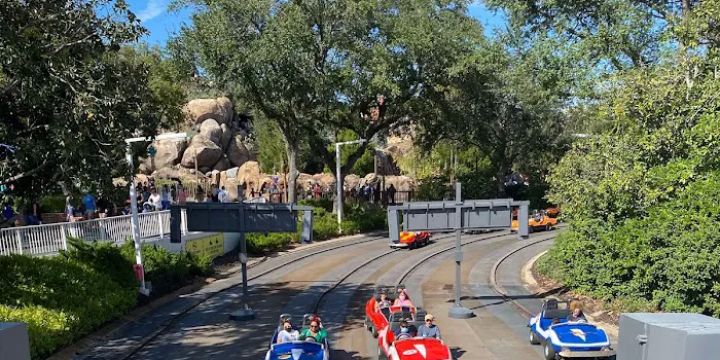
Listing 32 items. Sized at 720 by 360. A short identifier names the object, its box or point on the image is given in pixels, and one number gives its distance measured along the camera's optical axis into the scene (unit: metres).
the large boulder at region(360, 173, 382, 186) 58.91
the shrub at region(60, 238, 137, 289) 19.17
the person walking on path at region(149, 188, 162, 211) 28.06
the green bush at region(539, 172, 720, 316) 16.20
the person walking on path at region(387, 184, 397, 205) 49.61
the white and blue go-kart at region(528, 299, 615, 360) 13.42
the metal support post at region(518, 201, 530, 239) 18.78
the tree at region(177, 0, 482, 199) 33.47
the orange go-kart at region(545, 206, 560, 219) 46.14
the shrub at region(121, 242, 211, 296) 21.83
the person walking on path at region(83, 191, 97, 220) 24.79
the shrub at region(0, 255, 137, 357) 14.52
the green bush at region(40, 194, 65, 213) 29.63
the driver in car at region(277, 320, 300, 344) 13.84
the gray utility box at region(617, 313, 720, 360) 5.14
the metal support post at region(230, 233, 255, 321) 19.03
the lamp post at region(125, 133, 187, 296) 19.94
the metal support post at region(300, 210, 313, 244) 17.11
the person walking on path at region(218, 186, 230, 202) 31.72
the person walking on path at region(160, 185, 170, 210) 29.05
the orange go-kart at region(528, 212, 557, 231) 43.12
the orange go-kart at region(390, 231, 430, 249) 34.72
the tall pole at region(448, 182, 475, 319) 19.12
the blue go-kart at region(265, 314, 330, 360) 12.84
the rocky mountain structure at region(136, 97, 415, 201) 56.06
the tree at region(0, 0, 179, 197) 12.25
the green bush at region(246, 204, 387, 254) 32.78
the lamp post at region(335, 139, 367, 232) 40.03
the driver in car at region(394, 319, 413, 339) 13.87
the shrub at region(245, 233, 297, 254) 32.10
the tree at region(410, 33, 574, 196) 23.23
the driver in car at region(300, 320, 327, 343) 13.84
